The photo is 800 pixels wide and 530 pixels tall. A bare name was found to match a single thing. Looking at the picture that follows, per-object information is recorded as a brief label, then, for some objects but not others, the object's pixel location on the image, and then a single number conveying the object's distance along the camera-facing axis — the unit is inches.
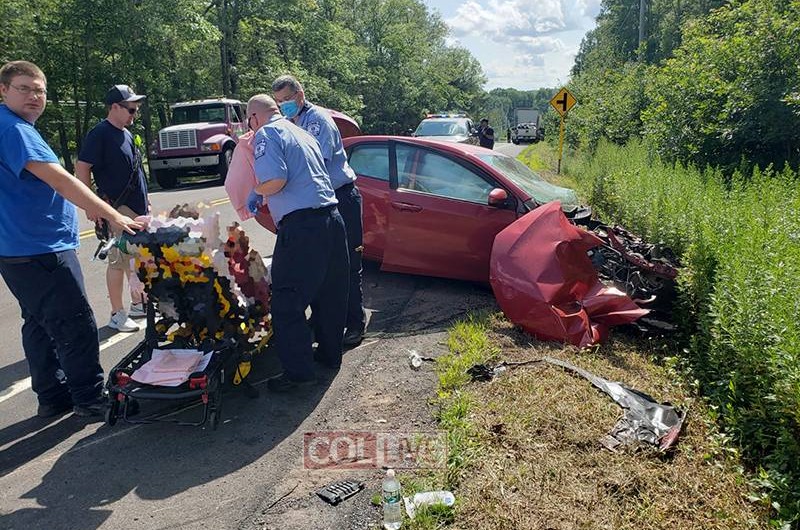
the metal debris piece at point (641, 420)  130.4
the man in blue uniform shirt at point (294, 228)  153.7
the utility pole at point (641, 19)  1032.4
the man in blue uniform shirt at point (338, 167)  185.9
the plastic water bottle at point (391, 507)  107.6
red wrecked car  193.0
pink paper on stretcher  139.2
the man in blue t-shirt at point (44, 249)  132.6
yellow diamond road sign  651.1
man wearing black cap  196.7
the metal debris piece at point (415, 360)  178.4
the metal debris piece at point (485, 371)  165.1
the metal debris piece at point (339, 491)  116.2
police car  720.3
